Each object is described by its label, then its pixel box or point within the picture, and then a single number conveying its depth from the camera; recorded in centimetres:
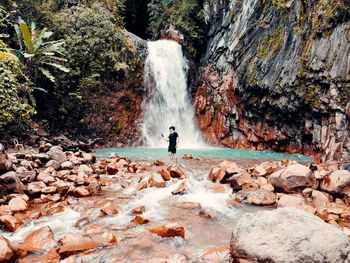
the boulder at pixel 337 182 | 579
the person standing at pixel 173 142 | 964
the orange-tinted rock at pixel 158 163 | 1012
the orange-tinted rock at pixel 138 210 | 508
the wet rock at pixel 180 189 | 638
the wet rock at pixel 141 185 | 675
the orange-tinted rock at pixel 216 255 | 325
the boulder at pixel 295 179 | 609
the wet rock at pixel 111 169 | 859
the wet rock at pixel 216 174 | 744
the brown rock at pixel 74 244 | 333
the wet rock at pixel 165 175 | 750
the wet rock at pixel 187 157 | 1203
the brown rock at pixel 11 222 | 415
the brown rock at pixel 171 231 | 397
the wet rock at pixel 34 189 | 587
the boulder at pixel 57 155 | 903
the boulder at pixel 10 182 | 562
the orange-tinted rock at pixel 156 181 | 696
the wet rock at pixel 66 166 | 850
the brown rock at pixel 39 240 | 356
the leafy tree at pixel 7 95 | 871
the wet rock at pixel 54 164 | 828
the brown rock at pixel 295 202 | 495
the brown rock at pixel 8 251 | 303
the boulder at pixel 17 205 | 498
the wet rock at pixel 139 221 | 450
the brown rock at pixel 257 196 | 585
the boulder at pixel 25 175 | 655
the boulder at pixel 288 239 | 263
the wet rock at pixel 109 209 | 494
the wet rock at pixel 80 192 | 612
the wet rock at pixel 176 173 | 782
